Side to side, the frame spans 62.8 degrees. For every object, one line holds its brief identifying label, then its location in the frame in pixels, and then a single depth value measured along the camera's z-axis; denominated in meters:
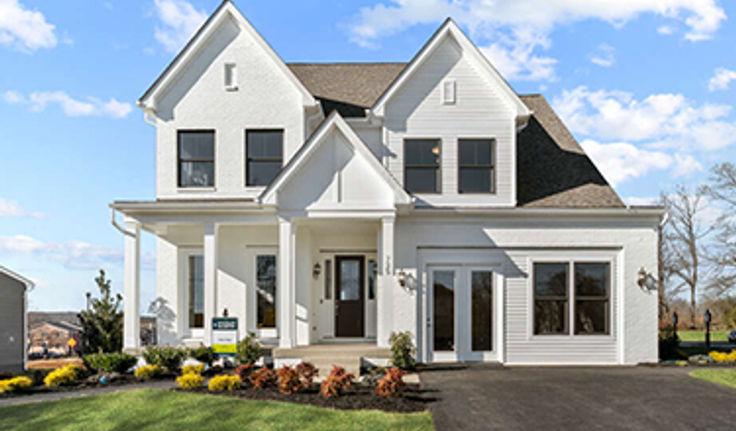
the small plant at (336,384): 10.91
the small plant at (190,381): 11.88
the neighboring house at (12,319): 22.14
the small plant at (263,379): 11.70
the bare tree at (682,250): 38.84
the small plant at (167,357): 14.15
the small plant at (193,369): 12.98
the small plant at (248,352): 14.47
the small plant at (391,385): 10.90
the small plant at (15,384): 12.73
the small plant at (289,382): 11.28
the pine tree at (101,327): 17.05
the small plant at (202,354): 14.34
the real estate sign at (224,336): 14.59
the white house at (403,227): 15.41
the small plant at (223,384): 11.70
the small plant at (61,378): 13.30
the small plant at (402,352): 14.24
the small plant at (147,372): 13.42
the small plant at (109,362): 13.97
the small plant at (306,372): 11.47
